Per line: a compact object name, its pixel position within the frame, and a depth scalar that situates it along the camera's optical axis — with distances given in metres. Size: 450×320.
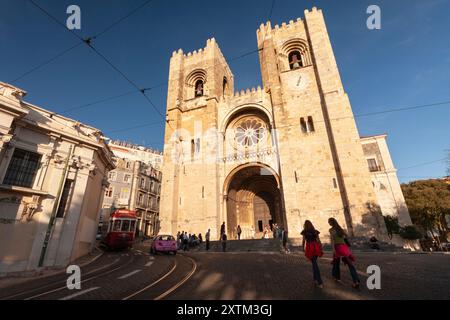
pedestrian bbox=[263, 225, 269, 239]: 20.62
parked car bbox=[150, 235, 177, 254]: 13.71
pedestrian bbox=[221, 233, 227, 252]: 14.53
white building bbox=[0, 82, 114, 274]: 8.78
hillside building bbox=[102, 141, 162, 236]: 33.62
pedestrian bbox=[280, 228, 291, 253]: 13.04
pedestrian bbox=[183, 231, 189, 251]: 16.73
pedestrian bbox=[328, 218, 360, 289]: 4.52
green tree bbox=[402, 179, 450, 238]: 22.45
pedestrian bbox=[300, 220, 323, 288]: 4.66
